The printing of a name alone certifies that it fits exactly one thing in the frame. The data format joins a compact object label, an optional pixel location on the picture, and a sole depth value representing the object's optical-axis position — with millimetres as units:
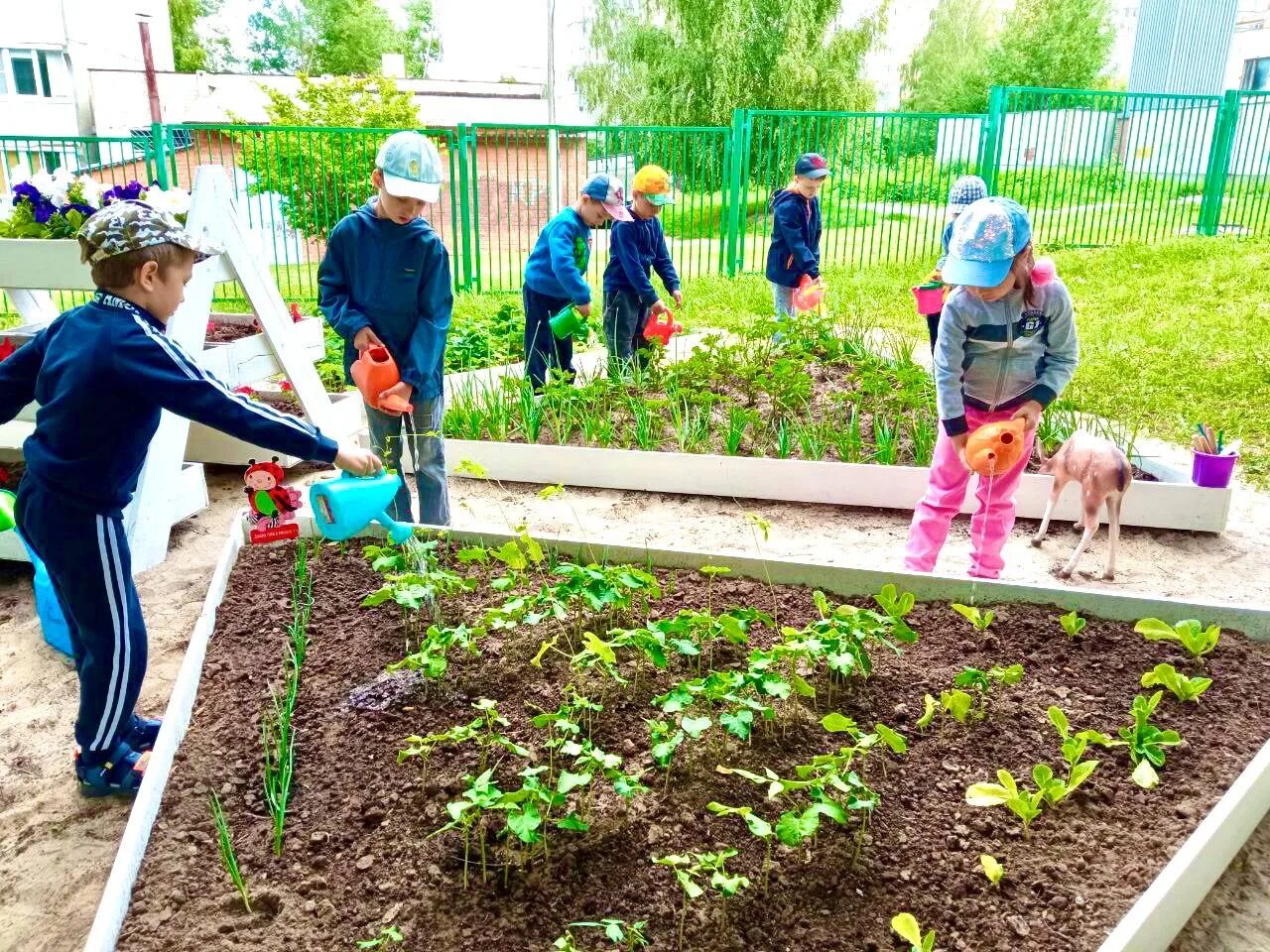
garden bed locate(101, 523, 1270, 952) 1808
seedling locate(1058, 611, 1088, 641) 2641
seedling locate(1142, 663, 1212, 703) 2398
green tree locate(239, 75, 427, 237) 10766
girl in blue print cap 2957
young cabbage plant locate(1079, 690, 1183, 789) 2109
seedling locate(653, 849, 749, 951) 1653
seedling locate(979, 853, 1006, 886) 1826
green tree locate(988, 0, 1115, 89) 42438
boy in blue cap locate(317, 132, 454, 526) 3570
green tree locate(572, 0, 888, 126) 20609
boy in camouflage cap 2250
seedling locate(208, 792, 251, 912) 1871
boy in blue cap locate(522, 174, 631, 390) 5023
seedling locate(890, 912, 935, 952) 1592
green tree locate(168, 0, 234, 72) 42594
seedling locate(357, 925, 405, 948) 1712
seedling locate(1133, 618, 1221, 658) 2561
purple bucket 4086
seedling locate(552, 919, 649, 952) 1638
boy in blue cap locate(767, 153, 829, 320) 6055
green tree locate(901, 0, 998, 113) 45188
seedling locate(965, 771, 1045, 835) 1951
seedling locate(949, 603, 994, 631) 2572
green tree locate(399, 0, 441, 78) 54312
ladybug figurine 2961
